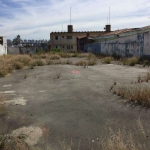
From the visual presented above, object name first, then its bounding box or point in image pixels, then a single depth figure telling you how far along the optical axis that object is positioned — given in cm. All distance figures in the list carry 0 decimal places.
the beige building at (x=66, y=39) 5672
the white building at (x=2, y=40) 4231
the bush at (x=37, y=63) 1862
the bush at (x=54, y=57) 2591
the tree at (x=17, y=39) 9000
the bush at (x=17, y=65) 1648
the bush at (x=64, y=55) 3069
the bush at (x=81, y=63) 1777
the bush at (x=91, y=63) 1809
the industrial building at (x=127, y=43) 2062
